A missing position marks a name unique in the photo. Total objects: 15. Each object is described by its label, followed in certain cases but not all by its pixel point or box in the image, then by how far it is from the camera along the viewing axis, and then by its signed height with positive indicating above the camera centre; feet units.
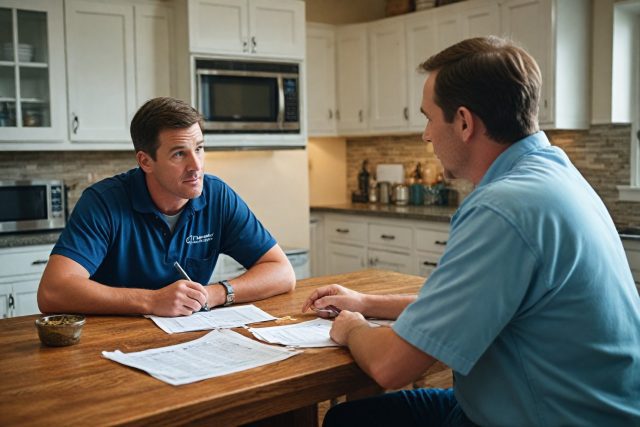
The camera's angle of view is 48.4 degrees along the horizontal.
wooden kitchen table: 4.28 -1.47
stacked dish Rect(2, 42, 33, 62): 13.28 +2.11
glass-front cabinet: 13.26 +1.77
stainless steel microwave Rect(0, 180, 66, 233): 13.58 -0.79
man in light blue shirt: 4.37 -0.81
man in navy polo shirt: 7.25 -0.69
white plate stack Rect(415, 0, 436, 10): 16.81 +3.71
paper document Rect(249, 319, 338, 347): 5.64 -1.42
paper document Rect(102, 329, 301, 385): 4.89 -1.43
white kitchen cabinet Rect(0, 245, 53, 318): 12.42 -1.99
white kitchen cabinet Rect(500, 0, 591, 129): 14.07 +2.19
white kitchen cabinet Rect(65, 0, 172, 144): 13.91 +2.03
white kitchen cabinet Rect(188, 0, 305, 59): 14.56 +2.86
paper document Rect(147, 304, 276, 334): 6.14 -1.41
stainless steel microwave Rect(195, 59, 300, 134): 14.76 +1.42
